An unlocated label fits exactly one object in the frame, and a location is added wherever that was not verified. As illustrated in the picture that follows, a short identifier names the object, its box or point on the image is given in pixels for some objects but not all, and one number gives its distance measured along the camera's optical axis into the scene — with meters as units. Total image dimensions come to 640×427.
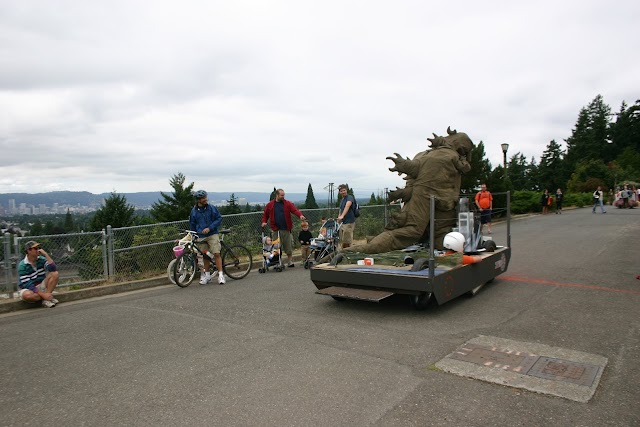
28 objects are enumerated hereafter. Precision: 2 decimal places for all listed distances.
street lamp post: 26.64
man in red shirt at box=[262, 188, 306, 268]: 10.71
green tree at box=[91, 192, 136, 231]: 28.53
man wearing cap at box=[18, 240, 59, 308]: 7.50
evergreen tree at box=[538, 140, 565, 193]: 70.12
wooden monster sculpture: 8.38
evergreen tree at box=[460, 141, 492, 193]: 20.48
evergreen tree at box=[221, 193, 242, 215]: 28.77
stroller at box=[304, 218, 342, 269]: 10.55
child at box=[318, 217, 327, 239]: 10.68
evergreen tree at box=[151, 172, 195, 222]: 28.72
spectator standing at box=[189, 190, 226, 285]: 9.23
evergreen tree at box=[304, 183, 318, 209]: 21.40
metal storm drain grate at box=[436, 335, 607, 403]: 3.79
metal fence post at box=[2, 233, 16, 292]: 7.71
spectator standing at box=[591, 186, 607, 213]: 26.06
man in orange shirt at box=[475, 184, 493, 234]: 14.23
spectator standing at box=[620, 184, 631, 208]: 29.84
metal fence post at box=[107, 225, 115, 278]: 9.17
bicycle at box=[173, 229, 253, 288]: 8.94
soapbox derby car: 5.97
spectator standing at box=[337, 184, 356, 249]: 11.09
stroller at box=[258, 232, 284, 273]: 10.46
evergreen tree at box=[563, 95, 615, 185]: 80.31
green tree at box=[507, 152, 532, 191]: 74.16
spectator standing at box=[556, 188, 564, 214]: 28.27
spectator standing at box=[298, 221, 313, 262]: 11.18
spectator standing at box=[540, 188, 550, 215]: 27.83
